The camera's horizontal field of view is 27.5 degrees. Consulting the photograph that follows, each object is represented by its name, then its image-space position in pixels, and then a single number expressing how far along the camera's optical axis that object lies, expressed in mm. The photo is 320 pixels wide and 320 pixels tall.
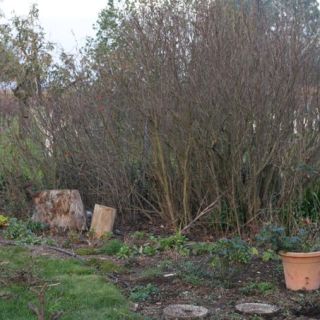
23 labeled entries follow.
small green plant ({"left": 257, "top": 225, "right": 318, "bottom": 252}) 6223
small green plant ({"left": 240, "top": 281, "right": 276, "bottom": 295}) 6141
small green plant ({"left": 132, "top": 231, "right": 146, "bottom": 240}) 9086
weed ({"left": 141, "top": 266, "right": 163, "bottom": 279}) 6793
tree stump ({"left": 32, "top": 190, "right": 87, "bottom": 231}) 9695
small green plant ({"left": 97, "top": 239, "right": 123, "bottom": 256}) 8203
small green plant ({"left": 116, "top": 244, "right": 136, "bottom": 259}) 7968
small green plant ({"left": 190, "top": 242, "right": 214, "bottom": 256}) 7879
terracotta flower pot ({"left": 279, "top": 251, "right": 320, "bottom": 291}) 6188
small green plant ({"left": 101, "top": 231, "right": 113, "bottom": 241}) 9031
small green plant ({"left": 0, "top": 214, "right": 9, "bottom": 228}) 9805
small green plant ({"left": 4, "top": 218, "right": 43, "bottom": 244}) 8703
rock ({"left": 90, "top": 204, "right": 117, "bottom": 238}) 9273
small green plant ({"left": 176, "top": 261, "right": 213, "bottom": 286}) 6529
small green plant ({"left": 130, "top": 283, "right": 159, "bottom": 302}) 6012
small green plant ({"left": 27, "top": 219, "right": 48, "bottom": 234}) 9641
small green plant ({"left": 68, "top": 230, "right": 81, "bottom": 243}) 8956
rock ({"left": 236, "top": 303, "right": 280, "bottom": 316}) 5496
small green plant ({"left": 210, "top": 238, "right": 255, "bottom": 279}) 6352
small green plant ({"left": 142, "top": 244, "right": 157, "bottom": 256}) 8148
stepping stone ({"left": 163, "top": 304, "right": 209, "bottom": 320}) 5387
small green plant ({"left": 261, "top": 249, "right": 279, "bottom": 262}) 7238
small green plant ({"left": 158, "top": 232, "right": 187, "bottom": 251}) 8344
